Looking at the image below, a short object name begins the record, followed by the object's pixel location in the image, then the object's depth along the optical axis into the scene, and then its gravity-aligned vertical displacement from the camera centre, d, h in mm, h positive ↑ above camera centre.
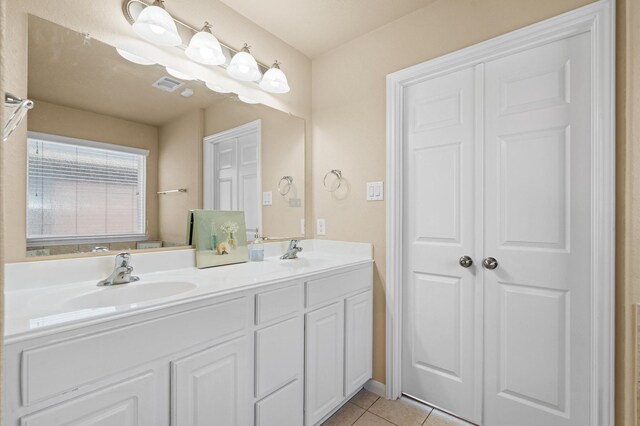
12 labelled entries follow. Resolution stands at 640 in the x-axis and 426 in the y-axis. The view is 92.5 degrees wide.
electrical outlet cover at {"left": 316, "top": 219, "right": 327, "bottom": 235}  2260 -111
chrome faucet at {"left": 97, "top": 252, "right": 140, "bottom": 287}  1238 -249
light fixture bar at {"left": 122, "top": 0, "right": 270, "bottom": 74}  1361 +930
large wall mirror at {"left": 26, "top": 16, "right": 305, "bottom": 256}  1204 +307
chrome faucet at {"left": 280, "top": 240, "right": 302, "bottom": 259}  1986 -253
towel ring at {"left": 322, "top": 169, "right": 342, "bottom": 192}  2162 +258
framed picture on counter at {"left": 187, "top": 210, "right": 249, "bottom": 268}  1608 -135
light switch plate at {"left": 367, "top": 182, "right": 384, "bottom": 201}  1949 +137
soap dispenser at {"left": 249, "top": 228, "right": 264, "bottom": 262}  1863 -242
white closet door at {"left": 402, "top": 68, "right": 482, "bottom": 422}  1687 -205
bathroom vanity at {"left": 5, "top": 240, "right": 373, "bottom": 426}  798 -445
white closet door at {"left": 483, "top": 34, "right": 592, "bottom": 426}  1382 -115
